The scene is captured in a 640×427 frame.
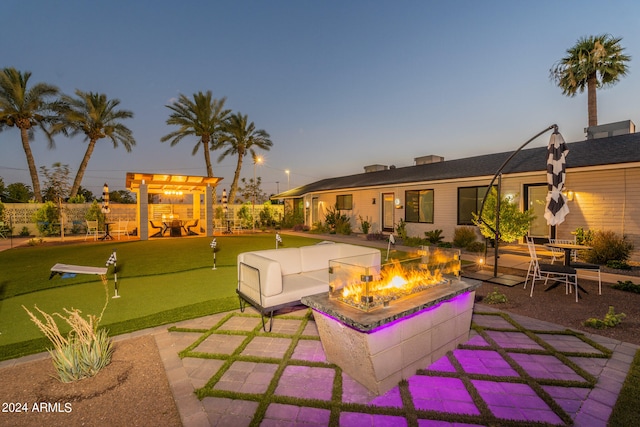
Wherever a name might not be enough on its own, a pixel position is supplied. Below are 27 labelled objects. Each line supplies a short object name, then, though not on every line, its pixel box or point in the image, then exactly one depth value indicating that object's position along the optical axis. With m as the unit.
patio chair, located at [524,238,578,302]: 5.70
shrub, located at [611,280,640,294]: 6.05
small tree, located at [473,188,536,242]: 9.55
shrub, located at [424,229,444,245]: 12.88
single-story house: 9.33
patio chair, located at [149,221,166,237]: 17.33
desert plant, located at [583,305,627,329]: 4.30
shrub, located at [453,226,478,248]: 11.92
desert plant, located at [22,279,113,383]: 2.91
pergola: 15.52
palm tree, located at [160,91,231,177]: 22.11
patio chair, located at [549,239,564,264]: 7.77
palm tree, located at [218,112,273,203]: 24.59
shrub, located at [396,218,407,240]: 14.72
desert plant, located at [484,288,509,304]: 5.50
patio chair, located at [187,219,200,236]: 18.31
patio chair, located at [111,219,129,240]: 16.97
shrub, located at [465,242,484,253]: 11.41
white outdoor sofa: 4.23
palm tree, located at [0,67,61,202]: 18.97
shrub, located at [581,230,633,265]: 8.56
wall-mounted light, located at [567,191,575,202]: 10.31
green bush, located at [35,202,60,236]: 16.69
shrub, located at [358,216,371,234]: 16.45
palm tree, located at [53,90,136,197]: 21.22
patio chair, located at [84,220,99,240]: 15.64
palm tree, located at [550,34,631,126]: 16.80
